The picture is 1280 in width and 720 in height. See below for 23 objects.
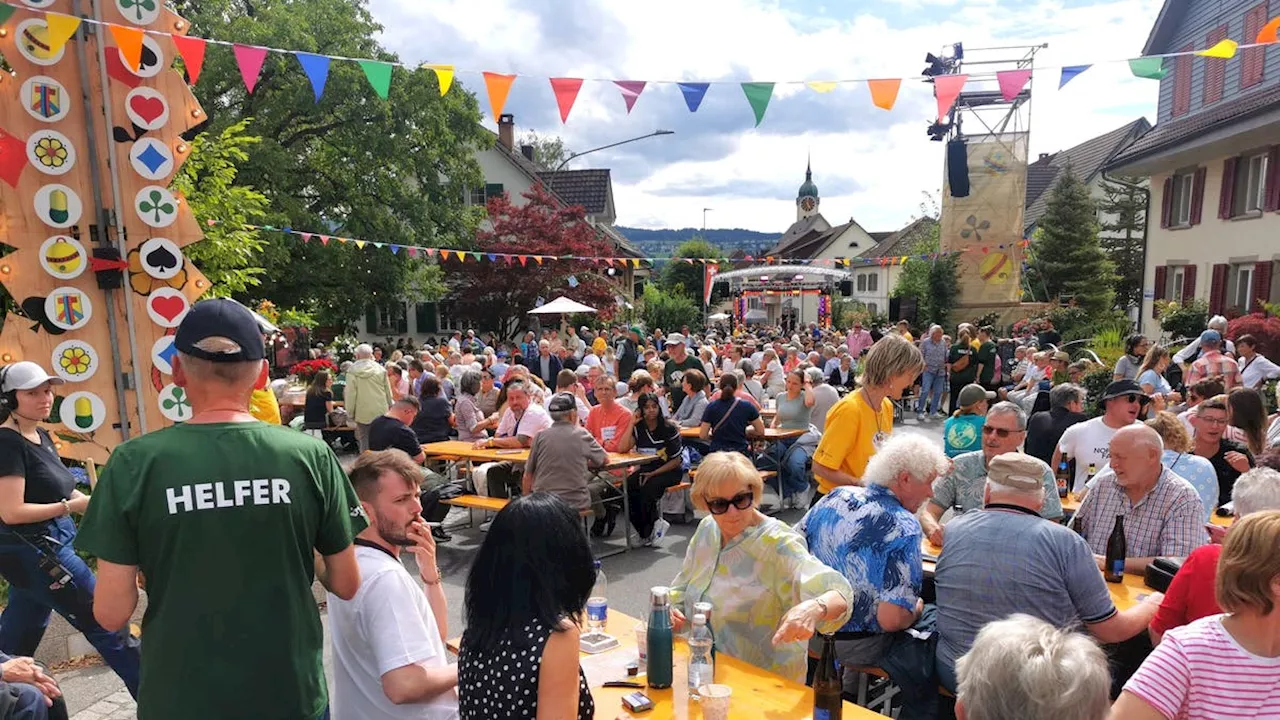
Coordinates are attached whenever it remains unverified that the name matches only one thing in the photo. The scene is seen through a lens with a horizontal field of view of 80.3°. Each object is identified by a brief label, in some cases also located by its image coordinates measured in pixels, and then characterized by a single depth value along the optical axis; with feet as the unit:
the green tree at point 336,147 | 60.49
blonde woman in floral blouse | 9.49
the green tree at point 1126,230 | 101.19
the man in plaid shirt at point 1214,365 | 25.46
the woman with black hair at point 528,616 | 6.13
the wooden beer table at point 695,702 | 8.00
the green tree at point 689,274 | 190.39
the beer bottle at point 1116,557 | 11.98
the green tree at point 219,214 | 31.42
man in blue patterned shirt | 9.81
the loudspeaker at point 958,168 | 62.18
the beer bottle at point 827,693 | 7.57
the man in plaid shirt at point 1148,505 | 12.04
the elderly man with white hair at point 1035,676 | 5.26
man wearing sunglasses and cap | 16.02
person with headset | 11.28
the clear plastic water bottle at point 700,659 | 8.26
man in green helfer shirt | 6.14
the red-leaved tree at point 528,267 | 81.15
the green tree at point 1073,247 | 90.53
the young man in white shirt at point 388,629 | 7.02
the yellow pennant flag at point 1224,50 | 19.30
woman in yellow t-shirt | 13.73
